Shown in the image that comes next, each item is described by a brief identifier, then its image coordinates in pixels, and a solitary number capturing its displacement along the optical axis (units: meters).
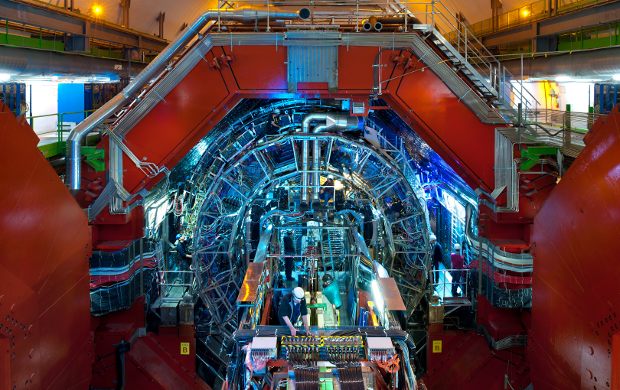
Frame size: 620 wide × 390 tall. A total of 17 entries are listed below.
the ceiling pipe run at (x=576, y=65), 12.37
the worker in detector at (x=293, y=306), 8.41
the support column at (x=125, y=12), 18.85
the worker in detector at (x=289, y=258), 11.55
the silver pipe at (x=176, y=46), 9.76
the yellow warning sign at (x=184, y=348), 10.55
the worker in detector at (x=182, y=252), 12.23
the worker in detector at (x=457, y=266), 12.01
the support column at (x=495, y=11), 21.64
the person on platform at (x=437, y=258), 13.25
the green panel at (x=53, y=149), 10.00
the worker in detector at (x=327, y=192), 11.28
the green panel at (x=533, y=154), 9.82
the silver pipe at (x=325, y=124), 10.77
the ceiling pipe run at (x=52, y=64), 11.73
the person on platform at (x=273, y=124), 11.77
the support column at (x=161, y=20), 22.11
